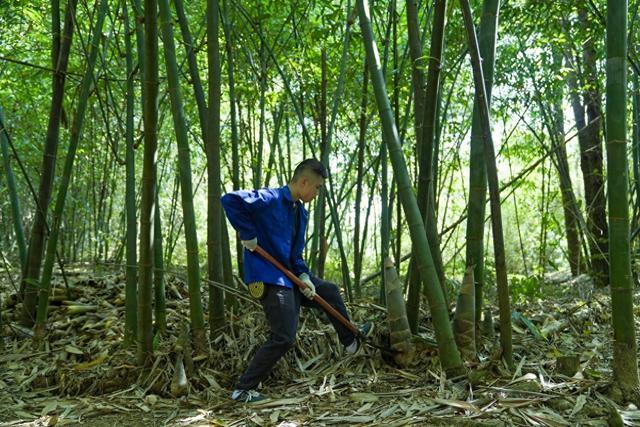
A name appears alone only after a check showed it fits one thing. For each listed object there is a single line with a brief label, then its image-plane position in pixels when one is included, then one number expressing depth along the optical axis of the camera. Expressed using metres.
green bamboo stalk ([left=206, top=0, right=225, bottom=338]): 2.96
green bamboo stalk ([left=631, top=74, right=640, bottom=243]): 4.33
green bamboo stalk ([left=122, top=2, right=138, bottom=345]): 3.27
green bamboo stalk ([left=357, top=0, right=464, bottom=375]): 2.64
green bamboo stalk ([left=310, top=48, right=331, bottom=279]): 3.82
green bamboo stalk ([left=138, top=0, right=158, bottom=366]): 2.59
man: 2.83
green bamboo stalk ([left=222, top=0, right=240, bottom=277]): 3.53
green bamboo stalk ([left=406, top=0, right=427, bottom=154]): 2.86
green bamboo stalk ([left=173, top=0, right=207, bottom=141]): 3.12
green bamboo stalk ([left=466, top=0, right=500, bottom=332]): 2.72
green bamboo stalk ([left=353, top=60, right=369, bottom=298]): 3.90
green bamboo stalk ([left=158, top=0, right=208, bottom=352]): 2.82
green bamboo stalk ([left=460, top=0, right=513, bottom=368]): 2.40
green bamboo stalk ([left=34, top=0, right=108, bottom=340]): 3.35
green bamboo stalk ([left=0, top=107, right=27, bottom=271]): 3.82
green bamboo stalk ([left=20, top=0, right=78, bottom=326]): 3.63
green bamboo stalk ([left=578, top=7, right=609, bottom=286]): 5.48
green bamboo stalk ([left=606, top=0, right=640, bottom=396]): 2.18
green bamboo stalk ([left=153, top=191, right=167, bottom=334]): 3.37
